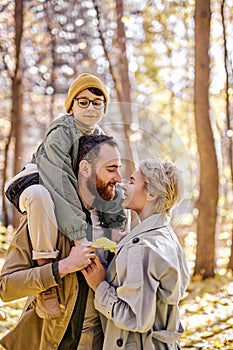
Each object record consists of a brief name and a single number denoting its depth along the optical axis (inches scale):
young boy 96.7
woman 90.3
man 96.6
